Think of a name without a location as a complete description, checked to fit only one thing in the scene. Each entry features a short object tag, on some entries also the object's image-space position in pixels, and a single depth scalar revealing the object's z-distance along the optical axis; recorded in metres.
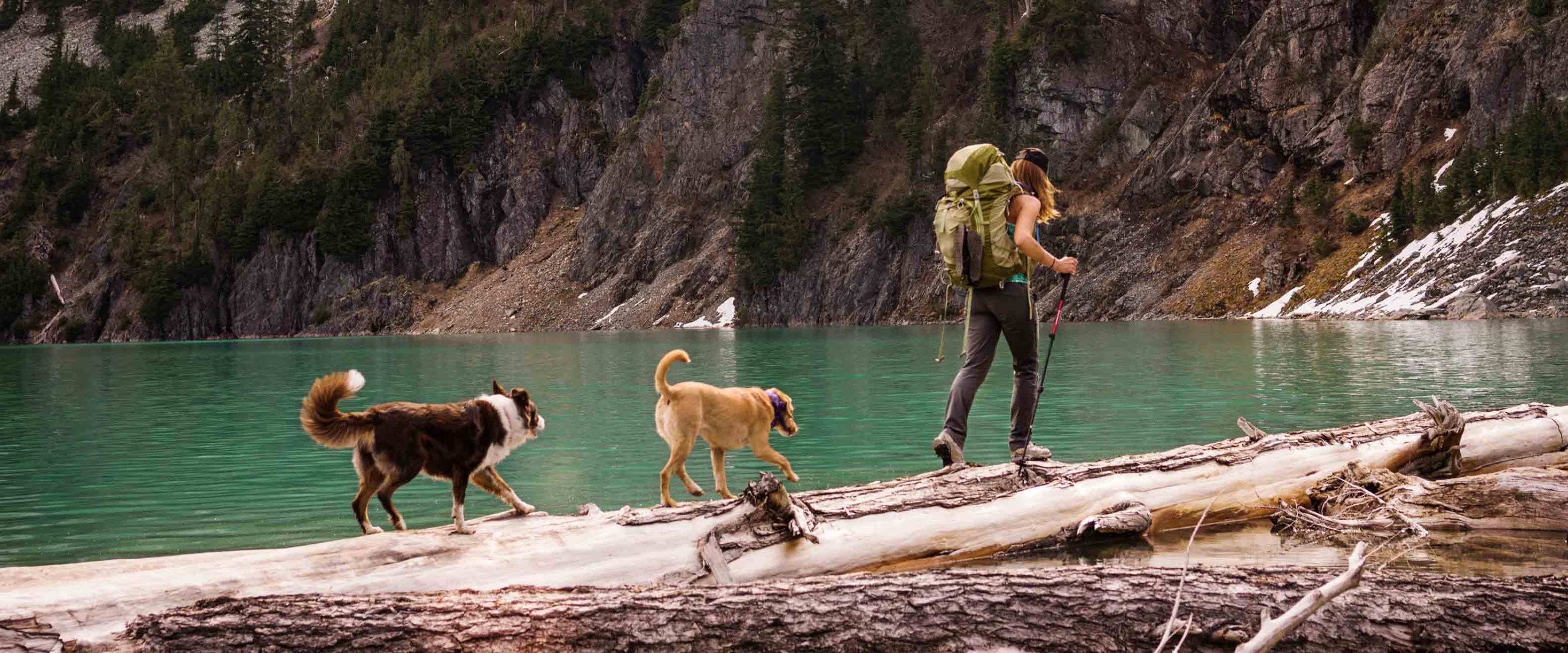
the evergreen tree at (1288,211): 69.19
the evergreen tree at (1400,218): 60.22
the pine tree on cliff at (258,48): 152.62
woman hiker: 8.59
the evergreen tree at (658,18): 121.12
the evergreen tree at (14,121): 163.75
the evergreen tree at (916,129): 93.94
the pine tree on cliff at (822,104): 100.00
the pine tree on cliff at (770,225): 94.62
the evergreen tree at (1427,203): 58.88
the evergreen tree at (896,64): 103.38
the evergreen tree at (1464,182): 58.88
